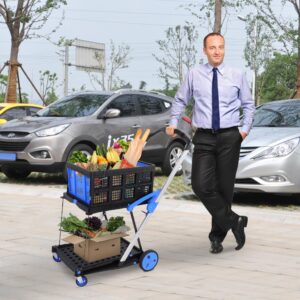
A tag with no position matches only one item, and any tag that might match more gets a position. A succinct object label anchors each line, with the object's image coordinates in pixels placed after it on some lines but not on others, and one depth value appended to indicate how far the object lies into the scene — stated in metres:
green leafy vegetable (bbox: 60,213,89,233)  4.84
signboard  31.02
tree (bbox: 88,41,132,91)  40.16
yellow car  13.04
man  5.15
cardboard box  4.72
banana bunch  4.73
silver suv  10.11
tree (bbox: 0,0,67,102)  20.91
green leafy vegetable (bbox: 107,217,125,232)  4.92
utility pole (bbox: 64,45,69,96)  31.98
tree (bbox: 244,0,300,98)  16.84
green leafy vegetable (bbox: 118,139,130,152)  5.02
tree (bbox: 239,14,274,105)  32.27
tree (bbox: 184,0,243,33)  17.00
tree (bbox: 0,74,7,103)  47.23
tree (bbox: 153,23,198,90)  36.06
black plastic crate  4.45
